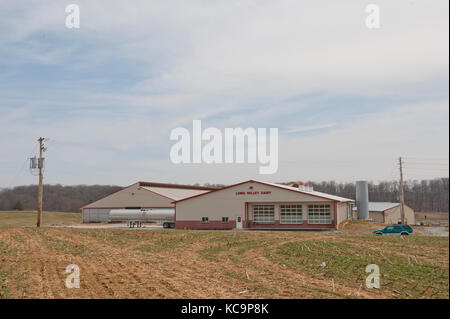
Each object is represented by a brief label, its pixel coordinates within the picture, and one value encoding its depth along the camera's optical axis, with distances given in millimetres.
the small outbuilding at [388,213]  76812
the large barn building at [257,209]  50531
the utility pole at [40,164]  45231
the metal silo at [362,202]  73188
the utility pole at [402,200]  56125
